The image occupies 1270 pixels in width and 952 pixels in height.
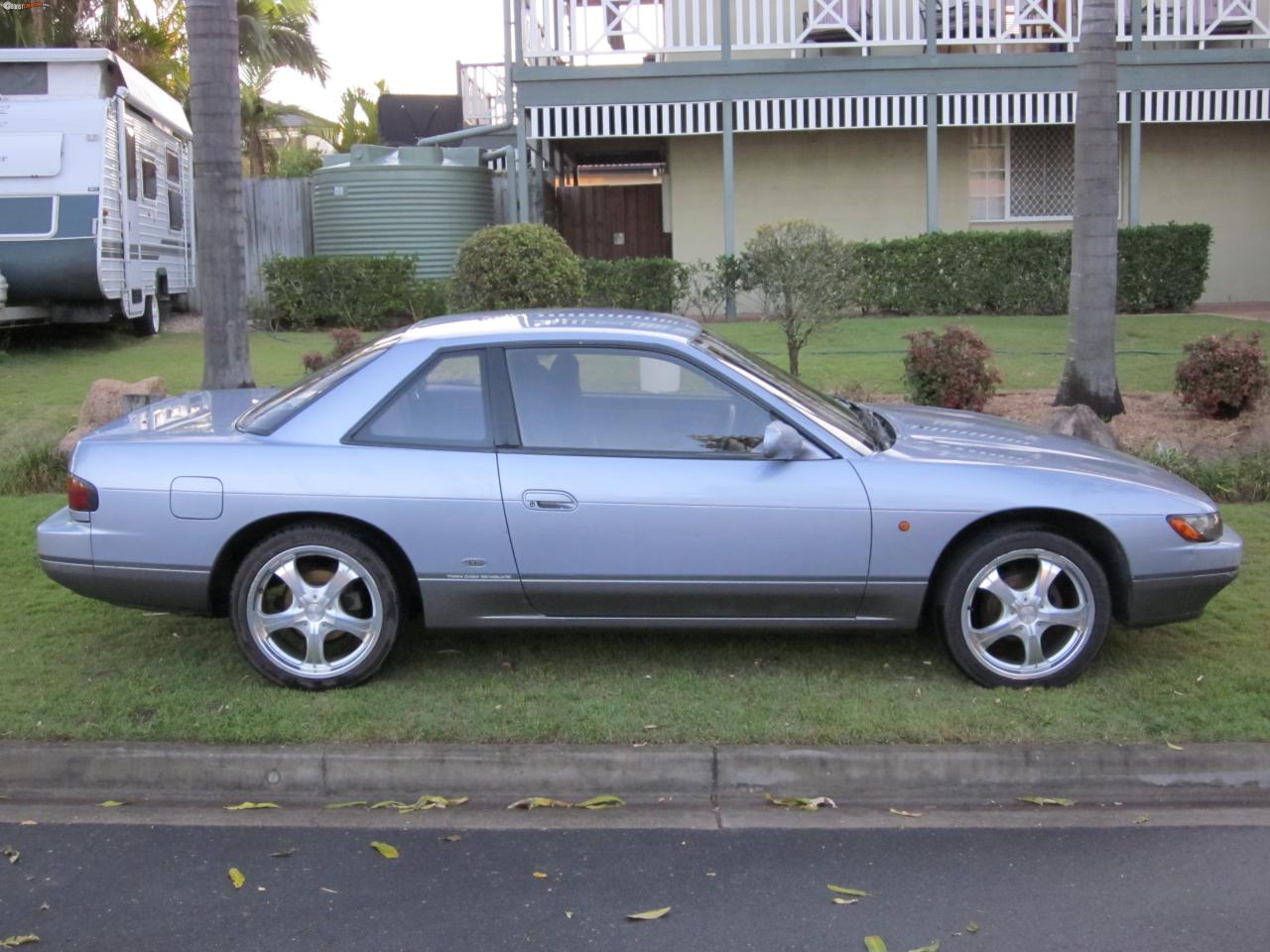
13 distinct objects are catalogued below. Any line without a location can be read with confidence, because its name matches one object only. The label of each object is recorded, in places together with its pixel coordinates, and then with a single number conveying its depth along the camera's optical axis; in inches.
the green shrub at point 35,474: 353.4
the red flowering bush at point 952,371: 386.9
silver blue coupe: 202.5
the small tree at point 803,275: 412.5
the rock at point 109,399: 370.0
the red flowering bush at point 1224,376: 388.5
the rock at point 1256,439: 358.3
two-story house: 695.7
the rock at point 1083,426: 344.8
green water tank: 734.5
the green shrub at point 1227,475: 332.2
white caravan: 518.0
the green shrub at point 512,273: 441.7
